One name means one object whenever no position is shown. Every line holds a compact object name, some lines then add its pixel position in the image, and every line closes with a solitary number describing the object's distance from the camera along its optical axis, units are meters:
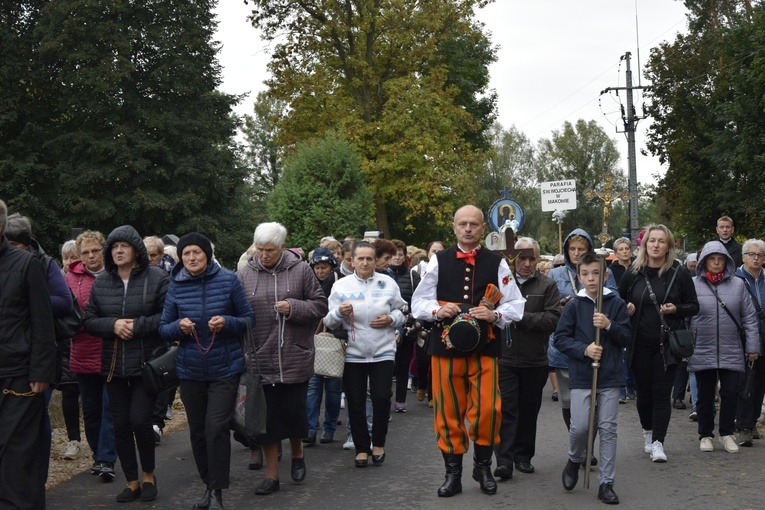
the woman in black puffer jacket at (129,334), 7.68
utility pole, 39.56
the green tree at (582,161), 93.62
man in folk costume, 7.59
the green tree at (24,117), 35.16
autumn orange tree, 34.69
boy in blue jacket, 7.53
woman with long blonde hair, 8.88
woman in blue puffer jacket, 7.24
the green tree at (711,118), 34.53
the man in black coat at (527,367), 8.55
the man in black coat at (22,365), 6.05
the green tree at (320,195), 25.67
